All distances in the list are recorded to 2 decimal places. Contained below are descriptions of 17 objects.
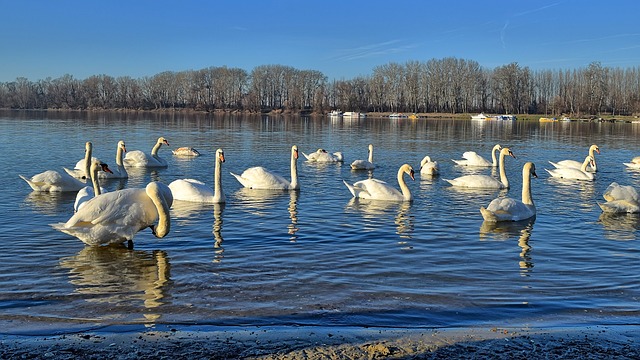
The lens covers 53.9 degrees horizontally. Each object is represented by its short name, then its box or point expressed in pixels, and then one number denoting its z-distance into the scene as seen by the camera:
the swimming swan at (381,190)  14.71
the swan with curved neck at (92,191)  10.94
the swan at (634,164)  23.89
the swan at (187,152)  26.95
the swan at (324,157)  24.47
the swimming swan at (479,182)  17.34
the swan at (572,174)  19.67
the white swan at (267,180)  16.34
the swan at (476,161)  24.59
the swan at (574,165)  21.98
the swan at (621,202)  13.34
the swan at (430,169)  20.50
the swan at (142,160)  22.06
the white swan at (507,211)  12.00
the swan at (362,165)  22.05
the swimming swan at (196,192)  13.95
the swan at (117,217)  8.78
